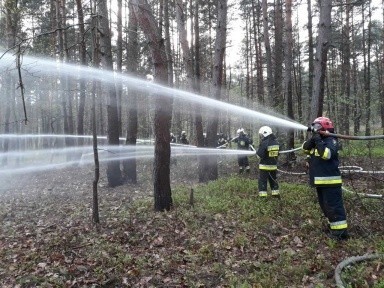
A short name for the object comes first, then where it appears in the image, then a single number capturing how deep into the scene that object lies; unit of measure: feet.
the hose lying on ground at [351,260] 15.62
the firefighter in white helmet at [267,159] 30.96
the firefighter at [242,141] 55.01
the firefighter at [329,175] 20.89
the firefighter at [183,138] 70.95
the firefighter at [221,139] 79.66
